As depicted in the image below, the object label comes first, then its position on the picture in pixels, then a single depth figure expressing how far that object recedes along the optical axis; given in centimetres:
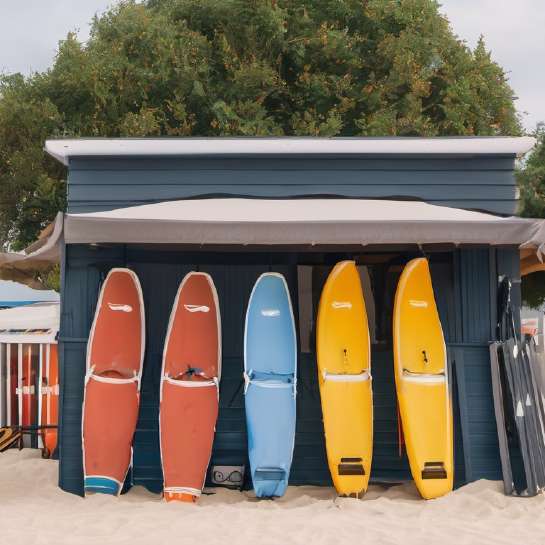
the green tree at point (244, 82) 1777
